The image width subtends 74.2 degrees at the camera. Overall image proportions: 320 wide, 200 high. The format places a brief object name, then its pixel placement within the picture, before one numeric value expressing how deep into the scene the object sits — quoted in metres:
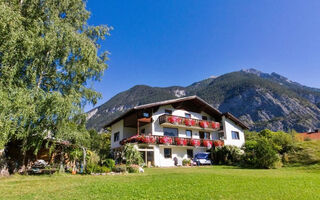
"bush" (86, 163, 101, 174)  13.49
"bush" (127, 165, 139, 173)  14.80
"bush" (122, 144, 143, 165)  18.19
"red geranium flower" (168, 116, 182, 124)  24.98
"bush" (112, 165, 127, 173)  14.64
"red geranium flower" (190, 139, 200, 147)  25.97
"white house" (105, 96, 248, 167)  23.83
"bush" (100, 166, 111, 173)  13.71
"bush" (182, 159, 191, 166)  23.55
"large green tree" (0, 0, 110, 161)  10.73
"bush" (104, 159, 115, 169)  15.20
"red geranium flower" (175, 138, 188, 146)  24.79
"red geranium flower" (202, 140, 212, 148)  26.90
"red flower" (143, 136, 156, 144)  22.36
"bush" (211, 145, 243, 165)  22.49
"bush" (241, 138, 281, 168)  17.05
